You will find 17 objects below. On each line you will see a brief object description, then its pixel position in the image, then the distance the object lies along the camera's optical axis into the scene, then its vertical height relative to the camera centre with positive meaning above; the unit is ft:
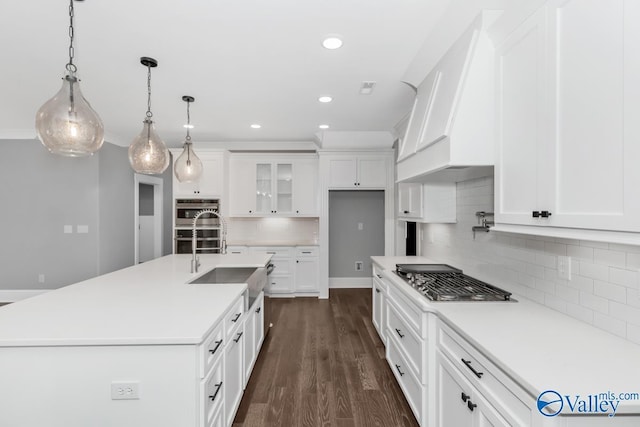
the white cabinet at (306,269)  17.26 -2.97
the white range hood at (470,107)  5.74 +2.00
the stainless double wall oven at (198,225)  17.28 -0.57
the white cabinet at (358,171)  16.67 +2.32
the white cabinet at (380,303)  9.91 -3.00
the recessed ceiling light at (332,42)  7.16 +4.01
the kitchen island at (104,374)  4.29 -2.20
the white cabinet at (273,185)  17.76 +1.68
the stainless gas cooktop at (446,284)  6.13 -1.57
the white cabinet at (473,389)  3.45 -2.26
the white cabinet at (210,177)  17.24 +2.06
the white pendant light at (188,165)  11.12 +1.75
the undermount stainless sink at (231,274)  10.03 -1.90
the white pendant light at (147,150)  8.91 +1.83
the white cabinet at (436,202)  9.57 +0.40
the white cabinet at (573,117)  3.25 +1.22
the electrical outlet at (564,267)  5.23 -0.88
